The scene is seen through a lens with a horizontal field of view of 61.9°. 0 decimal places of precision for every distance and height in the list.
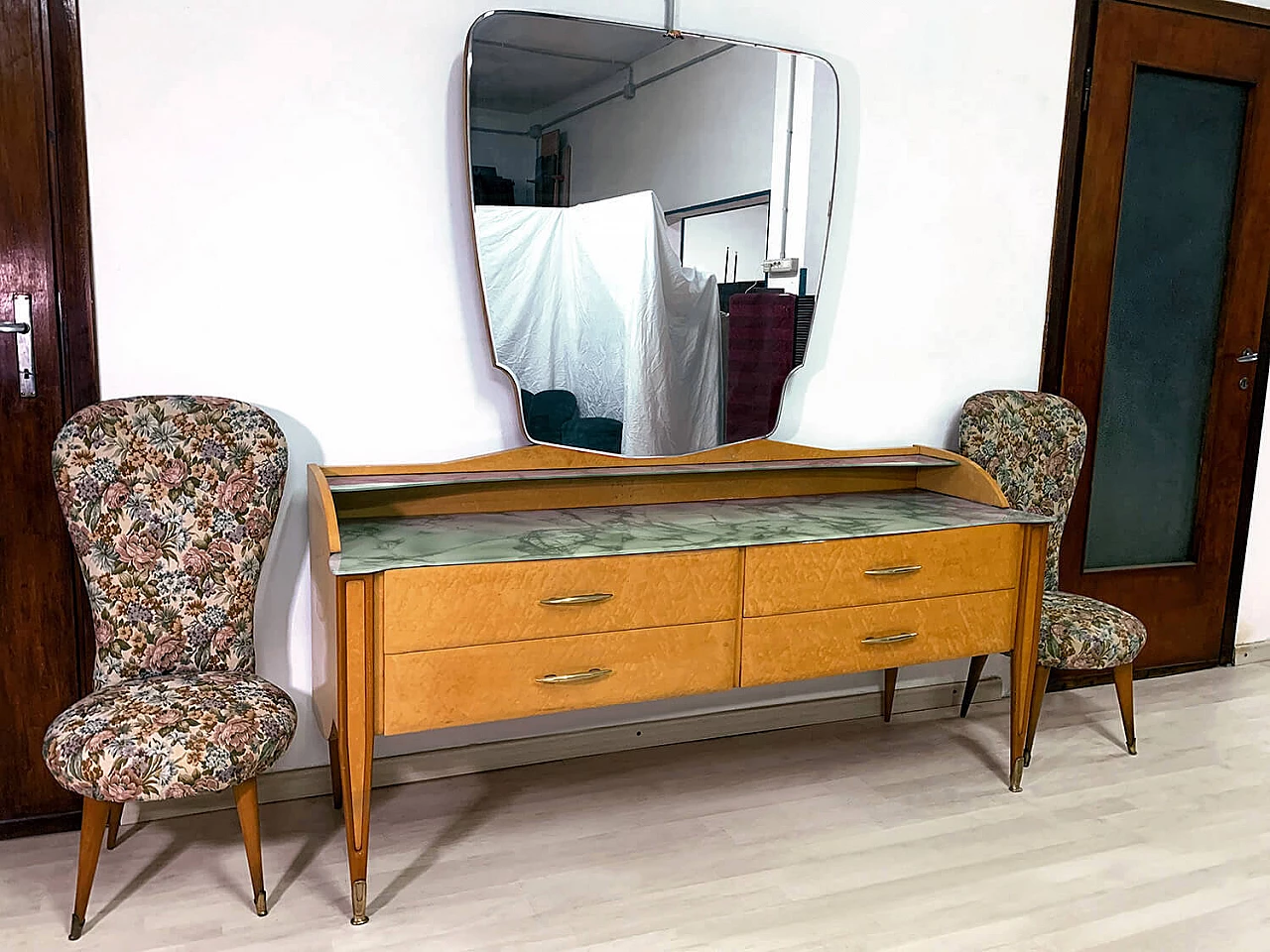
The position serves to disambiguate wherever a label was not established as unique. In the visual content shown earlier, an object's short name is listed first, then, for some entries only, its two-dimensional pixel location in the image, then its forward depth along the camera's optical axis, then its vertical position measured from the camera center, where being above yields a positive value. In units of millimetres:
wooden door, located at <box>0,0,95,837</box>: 1948 -282
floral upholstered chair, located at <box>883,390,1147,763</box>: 2578 -449
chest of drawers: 1871 -529
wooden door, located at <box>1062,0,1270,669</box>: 2959 +47
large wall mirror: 2217 +191
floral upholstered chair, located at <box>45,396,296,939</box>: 1823 -525
